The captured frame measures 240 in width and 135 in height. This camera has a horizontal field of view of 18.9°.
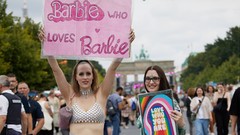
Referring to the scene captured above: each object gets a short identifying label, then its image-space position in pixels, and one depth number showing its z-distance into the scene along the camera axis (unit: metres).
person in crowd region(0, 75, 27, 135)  10.26
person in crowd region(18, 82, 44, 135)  13.75
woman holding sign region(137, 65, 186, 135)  6.68
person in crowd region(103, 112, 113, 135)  16.11
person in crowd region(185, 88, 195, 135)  19.64
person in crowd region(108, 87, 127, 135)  19.56
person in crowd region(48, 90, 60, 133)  23.09
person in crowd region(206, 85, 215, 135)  20.84
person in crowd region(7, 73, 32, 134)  12.56
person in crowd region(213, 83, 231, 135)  19.33
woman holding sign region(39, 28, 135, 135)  6.31
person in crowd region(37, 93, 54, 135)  16.69
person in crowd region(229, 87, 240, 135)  9.86
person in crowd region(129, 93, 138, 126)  38.05
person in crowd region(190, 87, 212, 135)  17.73
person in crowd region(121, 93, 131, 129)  36.62
